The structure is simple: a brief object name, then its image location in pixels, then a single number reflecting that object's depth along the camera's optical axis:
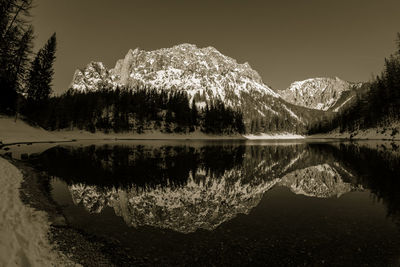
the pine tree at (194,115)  141.12
